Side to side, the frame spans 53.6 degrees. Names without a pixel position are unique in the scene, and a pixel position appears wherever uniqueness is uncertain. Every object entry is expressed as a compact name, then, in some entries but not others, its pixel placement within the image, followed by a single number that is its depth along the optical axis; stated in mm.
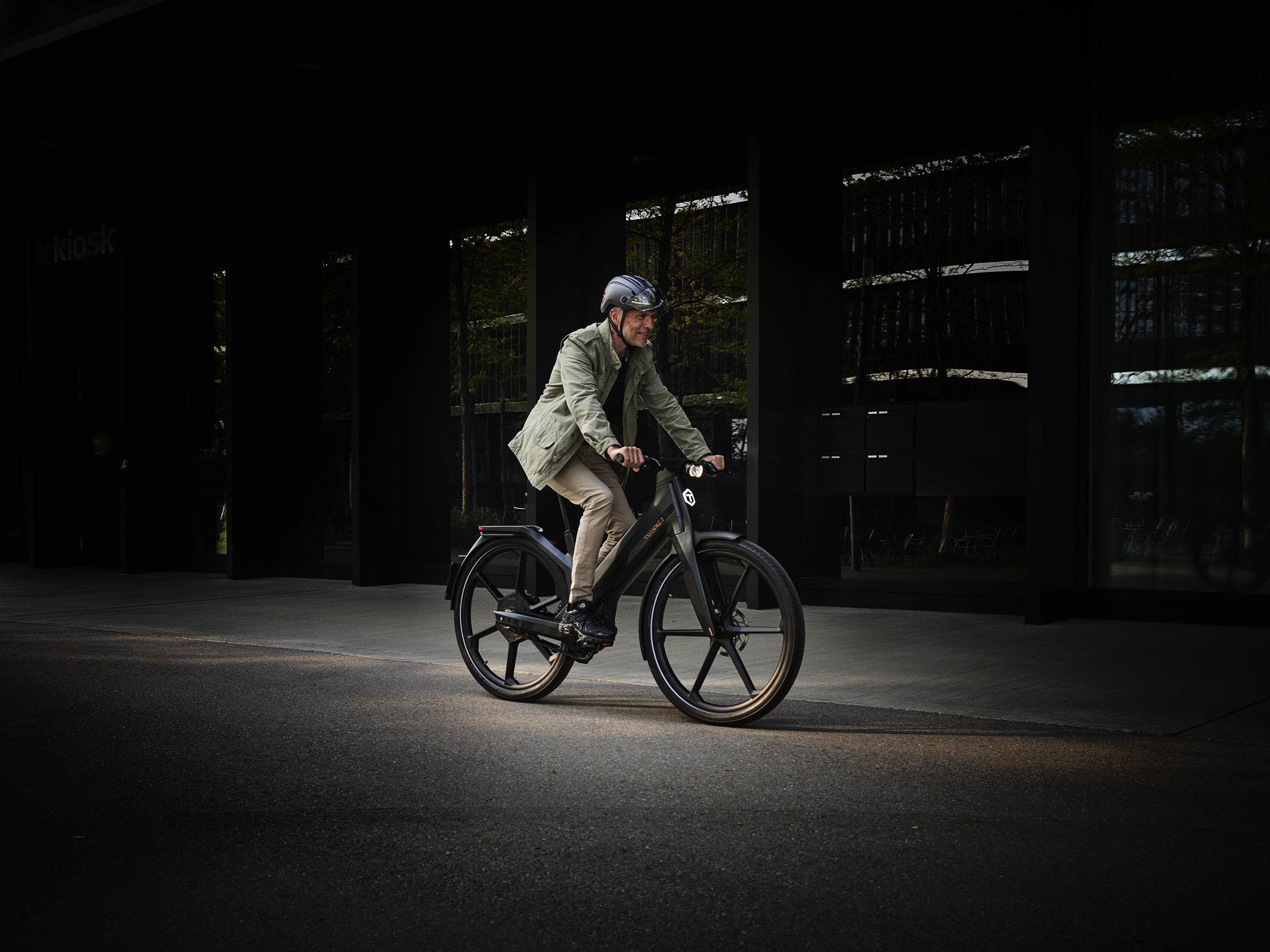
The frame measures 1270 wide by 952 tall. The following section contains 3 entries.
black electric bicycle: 5281
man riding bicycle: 5766
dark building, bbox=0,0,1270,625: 8875
